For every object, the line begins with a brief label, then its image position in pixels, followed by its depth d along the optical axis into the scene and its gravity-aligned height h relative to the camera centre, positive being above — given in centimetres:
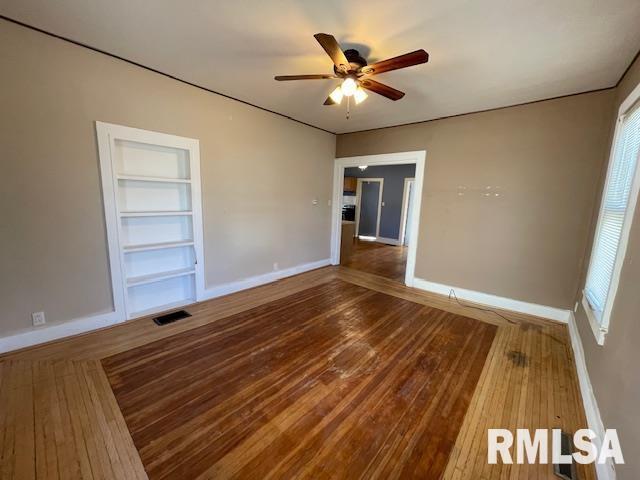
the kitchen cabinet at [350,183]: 876 +65
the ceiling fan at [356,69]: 172 +104
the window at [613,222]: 172 -8
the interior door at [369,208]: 831 -17
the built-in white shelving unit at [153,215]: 264 -24
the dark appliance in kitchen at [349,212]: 905 -37
